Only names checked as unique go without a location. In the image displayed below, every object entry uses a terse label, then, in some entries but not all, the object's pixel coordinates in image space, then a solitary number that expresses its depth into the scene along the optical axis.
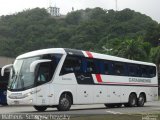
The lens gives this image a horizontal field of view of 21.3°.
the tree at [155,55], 67.94
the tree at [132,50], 62.09
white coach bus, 20.42
